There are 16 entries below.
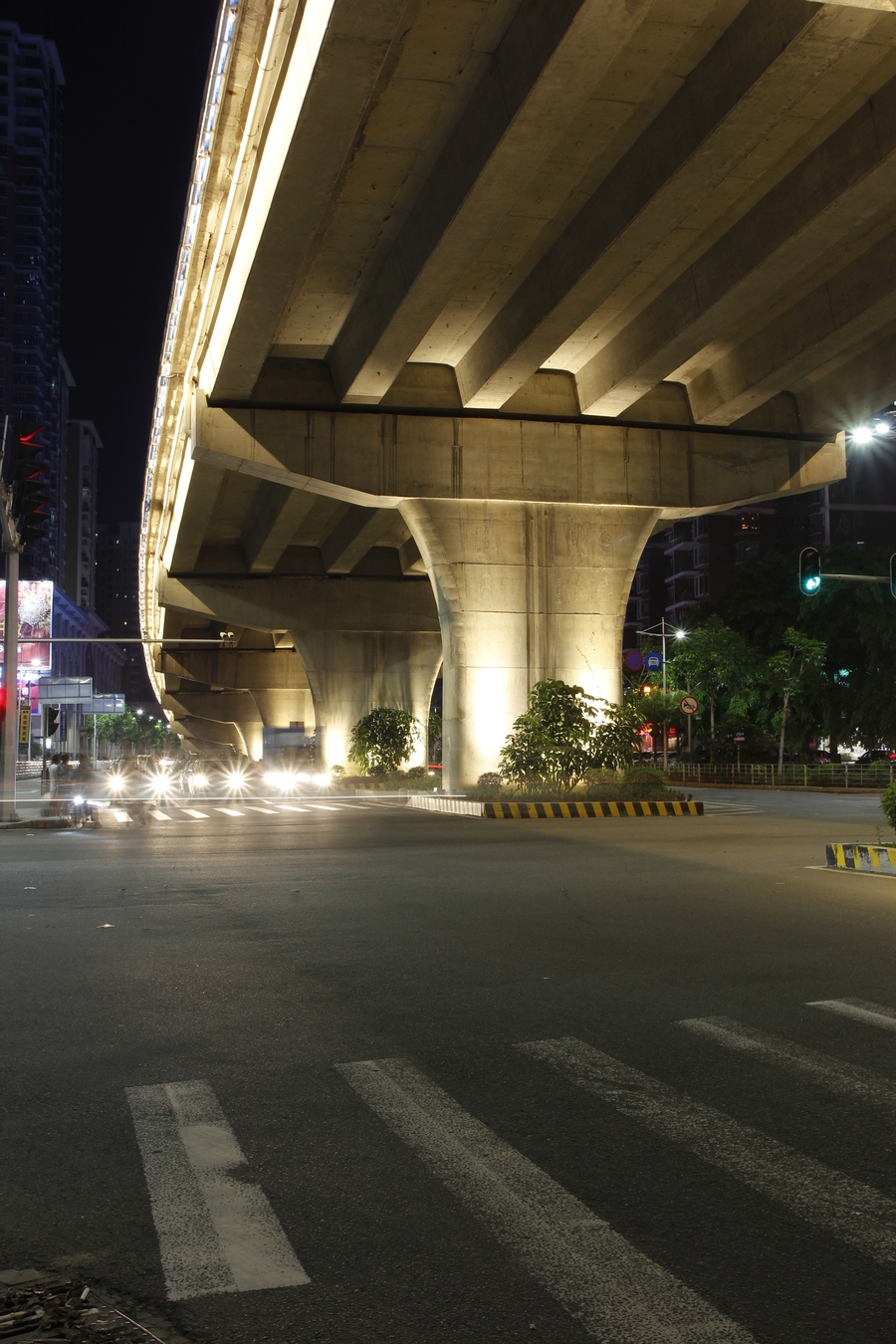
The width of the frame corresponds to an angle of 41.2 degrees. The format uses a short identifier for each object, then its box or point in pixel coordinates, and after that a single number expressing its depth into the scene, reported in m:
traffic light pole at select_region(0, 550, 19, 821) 28.36
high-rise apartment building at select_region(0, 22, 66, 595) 165.50
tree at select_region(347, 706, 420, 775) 47.44
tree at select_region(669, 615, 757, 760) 55.97
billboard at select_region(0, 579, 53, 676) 62.16
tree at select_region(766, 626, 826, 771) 54.03
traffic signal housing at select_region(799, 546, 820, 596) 22.77
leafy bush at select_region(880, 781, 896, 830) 15.02
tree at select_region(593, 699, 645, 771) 28.38
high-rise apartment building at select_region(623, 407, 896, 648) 94.31
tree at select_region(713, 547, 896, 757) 55.66
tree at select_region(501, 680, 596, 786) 27.72
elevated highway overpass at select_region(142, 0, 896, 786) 15.27
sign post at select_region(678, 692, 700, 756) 48.66
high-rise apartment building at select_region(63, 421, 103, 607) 199.25
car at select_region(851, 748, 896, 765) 58.66
